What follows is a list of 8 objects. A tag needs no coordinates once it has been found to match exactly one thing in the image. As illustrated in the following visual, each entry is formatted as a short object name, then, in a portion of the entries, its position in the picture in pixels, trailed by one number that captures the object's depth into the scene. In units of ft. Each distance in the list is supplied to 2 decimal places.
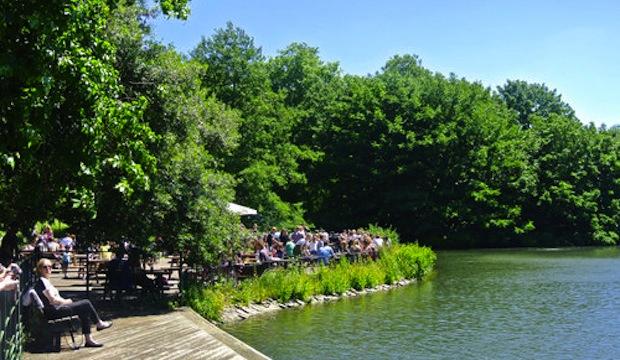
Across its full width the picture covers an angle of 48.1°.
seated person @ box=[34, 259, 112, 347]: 35.29
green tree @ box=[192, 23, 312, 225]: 135.74
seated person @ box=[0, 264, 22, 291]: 29.22
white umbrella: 75.70
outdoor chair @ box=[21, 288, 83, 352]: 35.47
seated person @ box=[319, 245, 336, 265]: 80.62
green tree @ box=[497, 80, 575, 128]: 248.11
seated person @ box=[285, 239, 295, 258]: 78.38
